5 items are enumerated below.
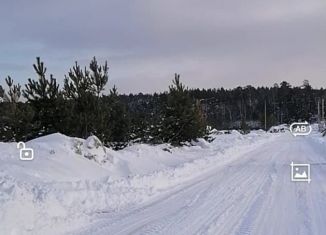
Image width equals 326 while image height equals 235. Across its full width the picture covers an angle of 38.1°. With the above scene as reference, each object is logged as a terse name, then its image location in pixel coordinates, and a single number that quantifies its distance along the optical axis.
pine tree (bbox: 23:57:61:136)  22.95
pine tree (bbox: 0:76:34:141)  21.62
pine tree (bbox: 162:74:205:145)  31.11
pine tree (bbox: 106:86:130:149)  25.36
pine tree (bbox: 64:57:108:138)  22.38
